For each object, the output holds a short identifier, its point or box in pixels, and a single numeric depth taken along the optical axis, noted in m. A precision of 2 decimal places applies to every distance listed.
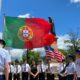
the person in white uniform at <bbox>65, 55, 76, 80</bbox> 5.69
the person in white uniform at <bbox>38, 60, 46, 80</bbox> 7.66
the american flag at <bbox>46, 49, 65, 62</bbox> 7.98
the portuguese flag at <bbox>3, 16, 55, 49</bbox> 6.67
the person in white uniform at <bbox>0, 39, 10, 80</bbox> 2.75
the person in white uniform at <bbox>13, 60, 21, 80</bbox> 8.52
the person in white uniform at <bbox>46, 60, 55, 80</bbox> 7.66
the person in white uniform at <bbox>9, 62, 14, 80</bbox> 8.34
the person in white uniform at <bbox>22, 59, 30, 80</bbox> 8.06
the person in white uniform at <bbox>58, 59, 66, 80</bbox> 7.18
